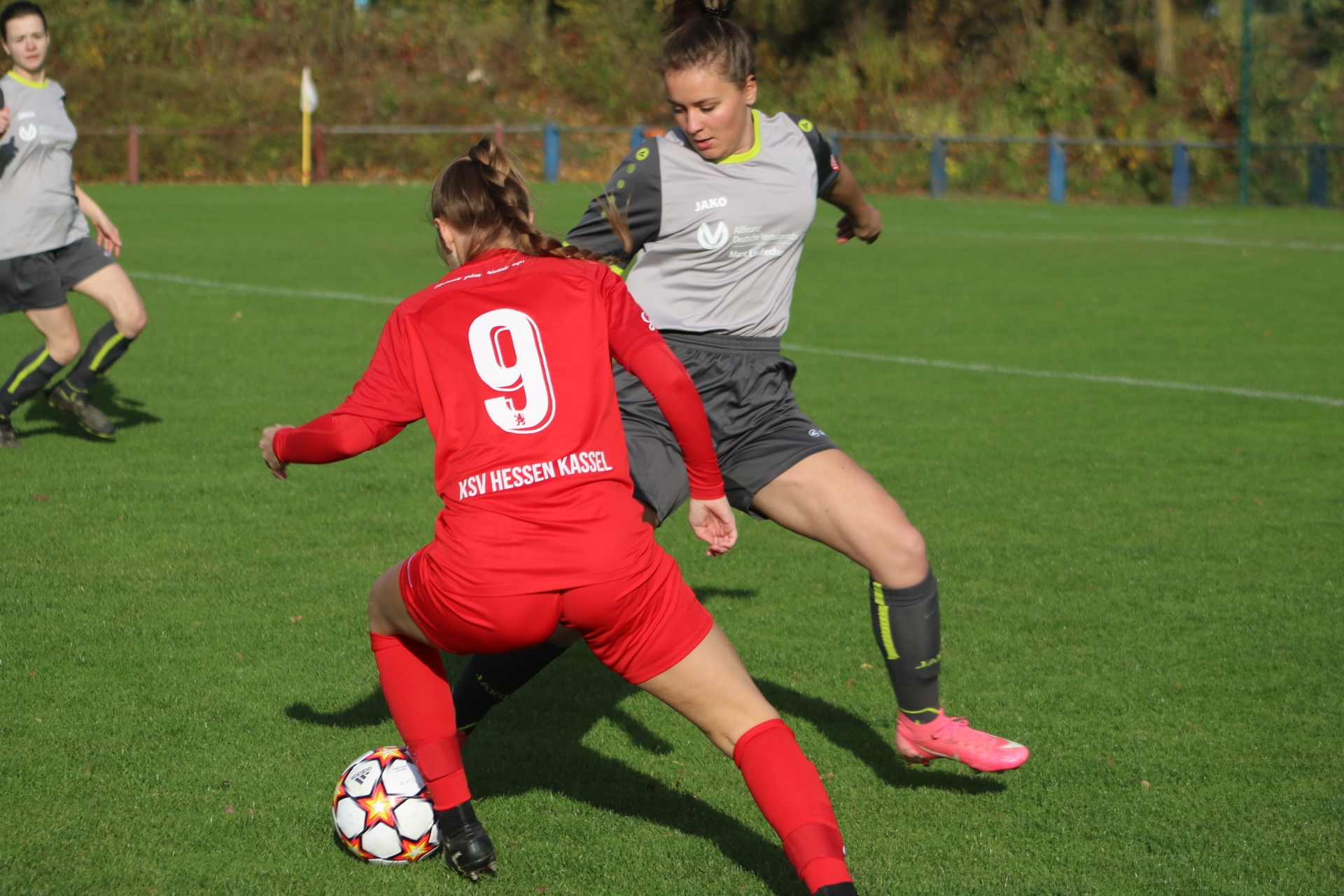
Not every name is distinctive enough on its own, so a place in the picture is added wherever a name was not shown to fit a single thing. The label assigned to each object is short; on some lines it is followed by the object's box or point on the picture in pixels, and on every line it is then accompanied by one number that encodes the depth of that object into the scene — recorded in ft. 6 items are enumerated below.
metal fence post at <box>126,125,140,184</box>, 210.38
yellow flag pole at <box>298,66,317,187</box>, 213.46
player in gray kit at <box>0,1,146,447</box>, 50.67
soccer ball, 22.63
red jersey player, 19.10
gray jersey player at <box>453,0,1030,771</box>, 25.08
